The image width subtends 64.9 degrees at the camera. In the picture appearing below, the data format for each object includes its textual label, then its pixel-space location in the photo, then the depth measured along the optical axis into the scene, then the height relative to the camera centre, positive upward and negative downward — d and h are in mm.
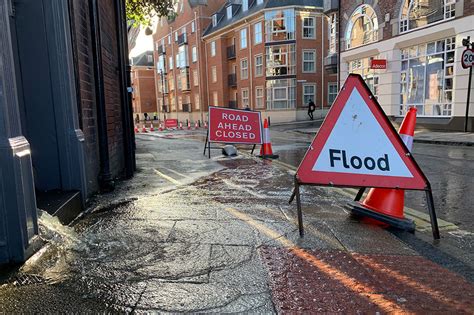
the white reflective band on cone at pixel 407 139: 4277 -463
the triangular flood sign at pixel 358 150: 3787 -508
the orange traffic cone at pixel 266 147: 10039 -1203
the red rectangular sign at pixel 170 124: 33778 -1531
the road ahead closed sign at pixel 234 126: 10094 -579
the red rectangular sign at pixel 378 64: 20094 +1904
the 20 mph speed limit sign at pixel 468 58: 14669 +1504
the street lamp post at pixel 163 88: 60288 +3078
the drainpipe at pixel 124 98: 6855 +205
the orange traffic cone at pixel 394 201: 3914 -1122
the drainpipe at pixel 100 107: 5070 +31
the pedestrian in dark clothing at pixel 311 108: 33219 -540
